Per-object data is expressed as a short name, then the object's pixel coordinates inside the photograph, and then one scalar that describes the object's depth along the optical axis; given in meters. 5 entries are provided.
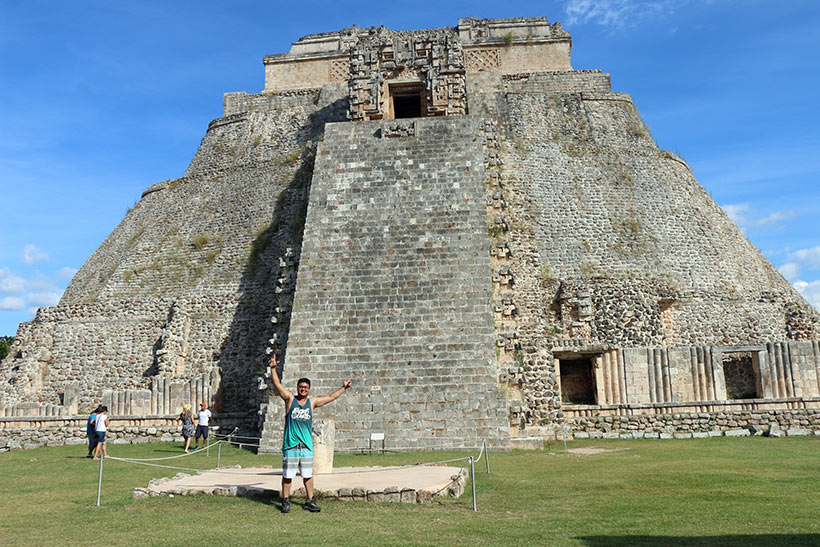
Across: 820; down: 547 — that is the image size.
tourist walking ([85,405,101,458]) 13.87
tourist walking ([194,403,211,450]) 14.67
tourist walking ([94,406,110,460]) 13.12
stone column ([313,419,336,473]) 9.28
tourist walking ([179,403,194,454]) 14.17
